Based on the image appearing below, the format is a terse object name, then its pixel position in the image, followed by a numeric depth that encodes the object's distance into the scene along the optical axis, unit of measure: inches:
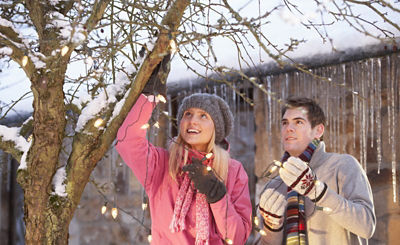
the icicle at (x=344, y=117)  156.7
